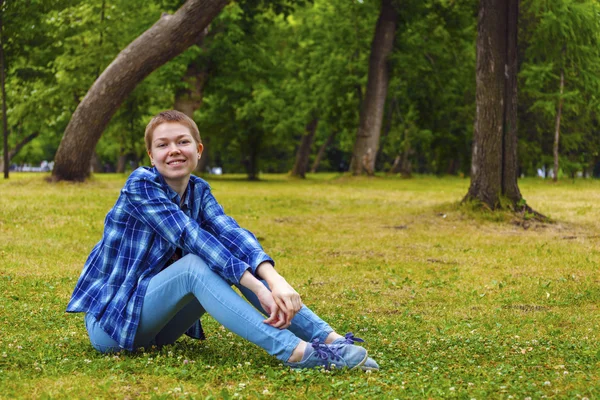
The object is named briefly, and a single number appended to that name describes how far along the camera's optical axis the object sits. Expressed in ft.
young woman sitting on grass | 16.46
